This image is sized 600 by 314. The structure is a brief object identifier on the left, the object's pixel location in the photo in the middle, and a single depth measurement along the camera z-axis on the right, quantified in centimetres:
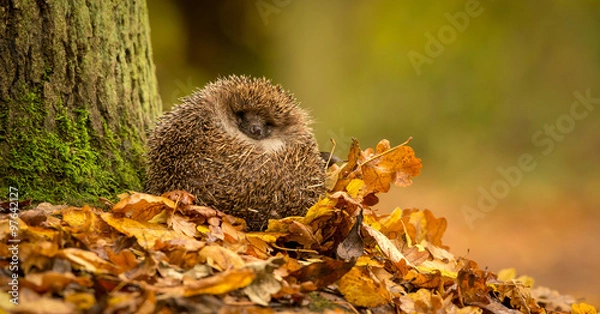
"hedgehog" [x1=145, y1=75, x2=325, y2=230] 676
